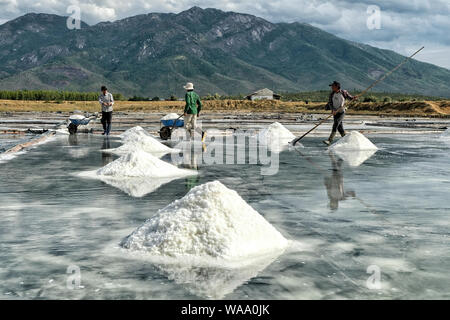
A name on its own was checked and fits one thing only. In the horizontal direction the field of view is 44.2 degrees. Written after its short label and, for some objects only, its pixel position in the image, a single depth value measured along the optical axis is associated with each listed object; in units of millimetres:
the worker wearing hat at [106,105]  18875
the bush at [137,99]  102625
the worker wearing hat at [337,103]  15742
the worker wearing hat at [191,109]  16648
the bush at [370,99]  75675
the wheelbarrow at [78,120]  20469
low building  139375
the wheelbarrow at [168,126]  18203
